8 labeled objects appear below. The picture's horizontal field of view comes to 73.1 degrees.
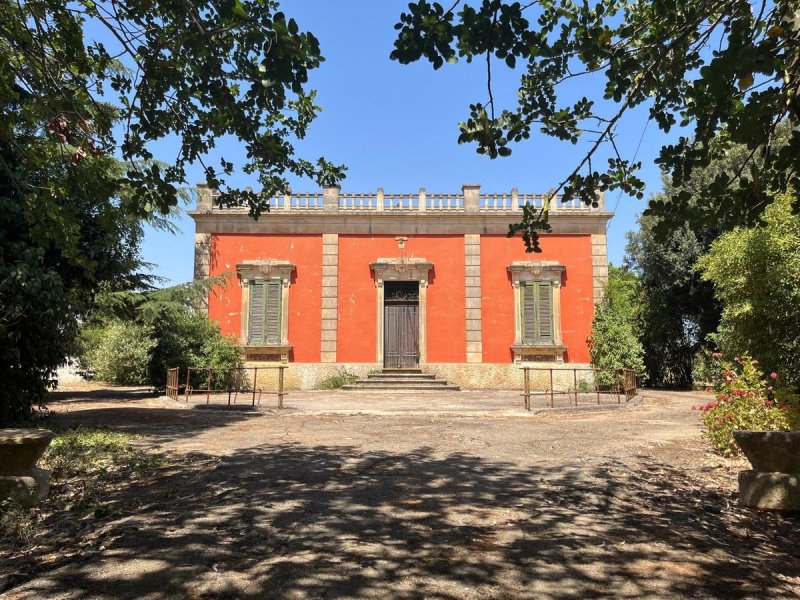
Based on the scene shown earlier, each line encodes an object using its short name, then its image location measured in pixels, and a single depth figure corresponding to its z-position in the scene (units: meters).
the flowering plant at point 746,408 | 6.23
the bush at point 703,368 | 18.07
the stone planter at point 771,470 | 4.33
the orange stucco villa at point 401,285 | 17.62
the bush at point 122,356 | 20.06
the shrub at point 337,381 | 17.06
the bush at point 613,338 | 16.62
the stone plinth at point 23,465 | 4.28
